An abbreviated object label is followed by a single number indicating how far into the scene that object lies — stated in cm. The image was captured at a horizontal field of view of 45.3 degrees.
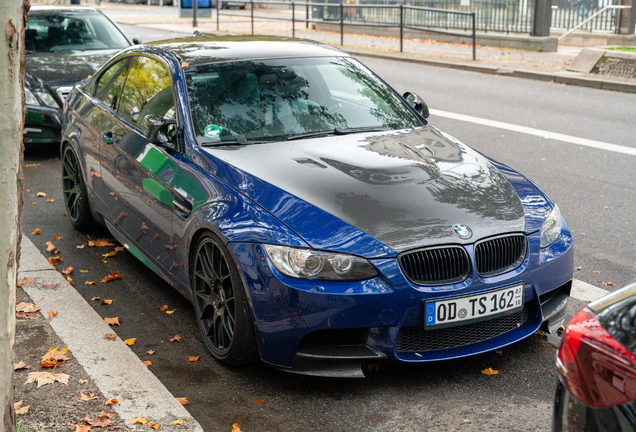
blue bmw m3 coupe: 363
